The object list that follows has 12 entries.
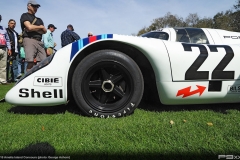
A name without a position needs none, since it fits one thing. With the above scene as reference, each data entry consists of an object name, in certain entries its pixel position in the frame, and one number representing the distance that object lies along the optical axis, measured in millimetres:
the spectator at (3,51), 4848
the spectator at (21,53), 6729
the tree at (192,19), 38981
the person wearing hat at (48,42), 5336
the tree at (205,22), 36209
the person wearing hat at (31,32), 3396
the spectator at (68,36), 5324
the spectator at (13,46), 5617
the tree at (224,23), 36094
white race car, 1868
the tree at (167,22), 39953
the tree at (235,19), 35819
